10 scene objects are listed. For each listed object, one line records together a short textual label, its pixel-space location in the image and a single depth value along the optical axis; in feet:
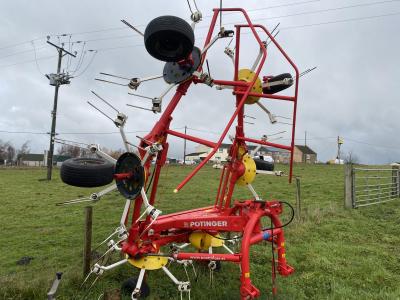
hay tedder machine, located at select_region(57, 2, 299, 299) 16.71
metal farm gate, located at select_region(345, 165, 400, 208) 47.44
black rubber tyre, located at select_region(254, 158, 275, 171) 23.53
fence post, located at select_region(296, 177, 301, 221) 37.86
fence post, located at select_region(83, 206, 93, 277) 20.21
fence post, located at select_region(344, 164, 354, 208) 47.26
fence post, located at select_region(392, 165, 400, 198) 60.97
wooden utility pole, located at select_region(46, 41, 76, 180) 98.75
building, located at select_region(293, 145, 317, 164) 375.90
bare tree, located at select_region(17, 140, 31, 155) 319.96
